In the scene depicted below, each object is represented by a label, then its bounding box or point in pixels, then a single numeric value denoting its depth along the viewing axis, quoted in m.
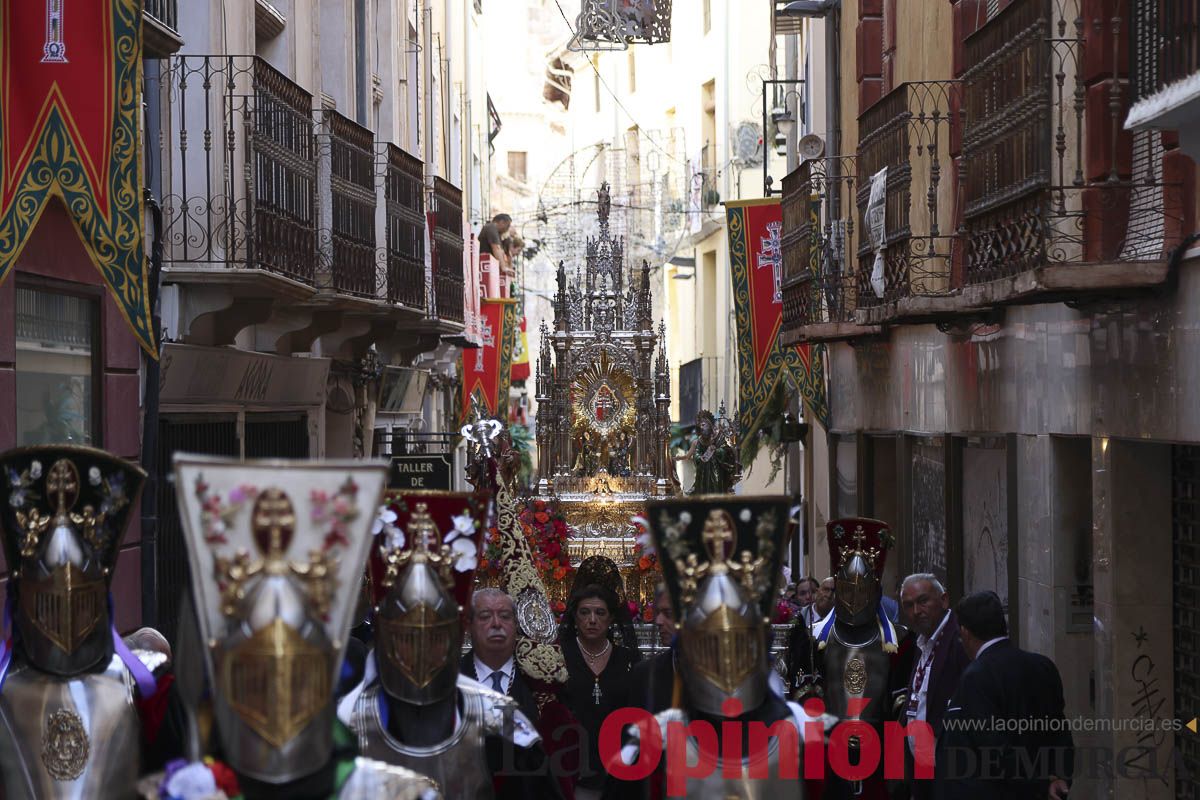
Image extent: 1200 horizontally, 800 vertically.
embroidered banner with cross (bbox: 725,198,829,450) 17.98
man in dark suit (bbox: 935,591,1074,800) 7.43
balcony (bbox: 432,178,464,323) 19.94
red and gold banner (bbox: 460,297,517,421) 29.28
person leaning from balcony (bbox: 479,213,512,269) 32.41
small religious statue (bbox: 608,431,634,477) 16.75
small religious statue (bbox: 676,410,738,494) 15.90
